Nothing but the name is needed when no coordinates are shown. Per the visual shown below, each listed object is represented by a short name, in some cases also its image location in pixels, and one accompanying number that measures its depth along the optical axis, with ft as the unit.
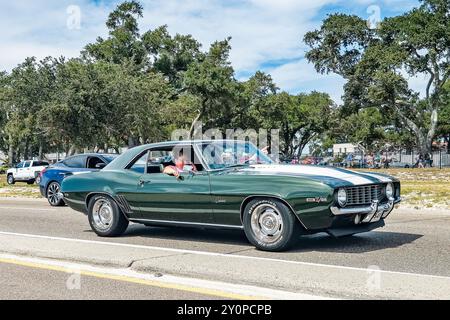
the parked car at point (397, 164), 160.56
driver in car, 27.07
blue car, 54.03
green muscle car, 23.32
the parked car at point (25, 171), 117.08
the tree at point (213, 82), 170.09
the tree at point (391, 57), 147.95
